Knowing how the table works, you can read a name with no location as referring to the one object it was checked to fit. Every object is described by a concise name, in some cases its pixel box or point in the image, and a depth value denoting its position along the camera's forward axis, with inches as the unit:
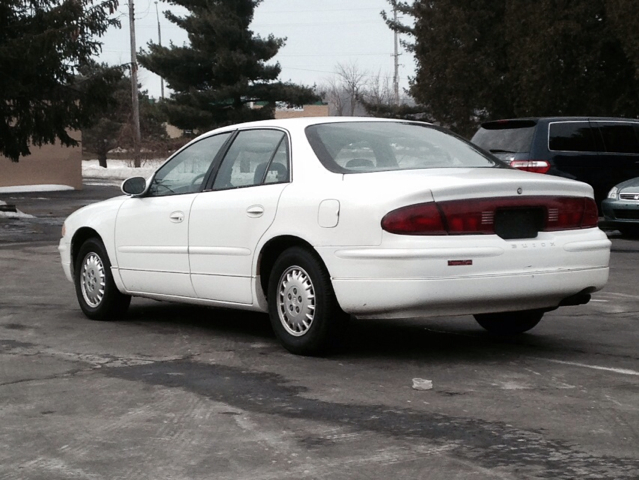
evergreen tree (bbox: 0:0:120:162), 1008.2
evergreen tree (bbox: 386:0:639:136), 1160.8
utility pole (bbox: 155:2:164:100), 3737.2
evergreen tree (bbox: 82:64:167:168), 2748.5
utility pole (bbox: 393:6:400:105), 3356.3
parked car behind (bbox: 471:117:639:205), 682.2
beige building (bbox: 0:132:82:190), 1571.1
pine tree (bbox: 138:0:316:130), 2047.2
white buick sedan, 261.1
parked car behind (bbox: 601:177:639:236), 662.5
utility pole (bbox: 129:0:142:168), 2107.0
